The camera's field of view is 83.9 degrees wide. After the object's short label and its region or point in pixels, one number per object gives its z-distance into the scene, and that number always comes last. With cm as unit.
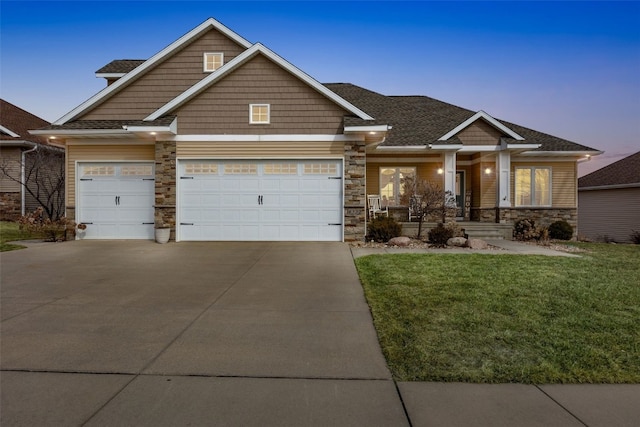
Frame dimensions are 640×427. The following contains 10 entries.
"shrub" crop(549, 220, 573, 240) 1432
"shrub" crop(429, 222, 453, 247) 1129
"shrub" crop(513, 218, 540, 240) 1352
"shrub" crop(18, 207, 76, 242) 1183
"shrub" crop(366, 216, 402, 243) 1192
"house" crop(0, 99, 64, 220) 1847
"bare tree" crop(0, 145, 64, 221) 1836
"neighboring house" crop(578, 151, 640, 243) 1855
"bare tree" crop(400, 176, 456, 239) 1227
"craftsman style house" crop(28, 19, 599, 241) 1167
